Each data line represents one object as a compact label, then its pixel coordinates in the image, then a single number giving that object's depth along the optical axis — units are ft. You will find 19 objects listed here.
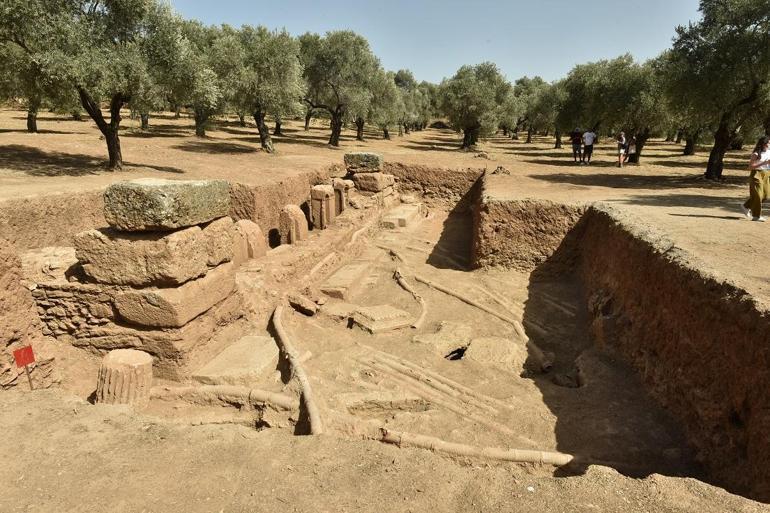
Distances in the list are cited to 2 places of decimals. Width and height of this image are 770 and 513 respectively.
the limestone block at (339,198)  43.98
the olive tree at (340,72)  91.04
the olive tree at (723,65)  43.62
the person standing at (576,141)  74.35
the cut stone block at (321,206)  39.54
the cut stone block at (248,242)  28.45
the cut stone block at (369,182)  48.80
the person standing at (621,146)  67.89
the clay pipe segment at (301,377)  14.35
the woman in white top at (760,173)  26.37
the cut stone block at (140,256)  16.88
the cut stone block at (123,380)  15.44
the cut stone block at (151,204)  16.28
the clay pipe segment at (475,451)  13.62
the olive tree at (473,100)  103.96
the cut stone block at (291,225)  34.22
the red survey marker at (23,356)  15.57
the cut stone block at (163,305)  17.28
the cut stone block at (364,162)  48.65
